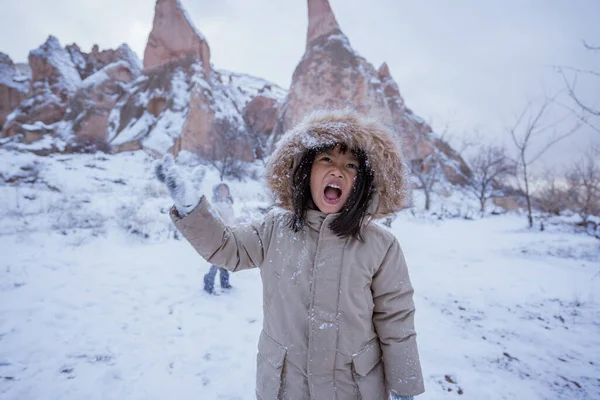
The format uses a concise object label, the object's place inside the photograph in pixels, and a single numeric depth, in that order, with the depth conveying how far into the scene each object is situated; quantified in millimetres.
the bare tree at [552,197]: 11820
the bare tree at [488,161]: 16695
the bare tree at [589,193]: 7945
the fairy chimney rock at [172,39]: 26891
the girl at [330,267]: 1116
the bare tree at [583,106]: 2681
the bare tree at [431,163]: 23772
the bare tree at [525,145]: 10055
